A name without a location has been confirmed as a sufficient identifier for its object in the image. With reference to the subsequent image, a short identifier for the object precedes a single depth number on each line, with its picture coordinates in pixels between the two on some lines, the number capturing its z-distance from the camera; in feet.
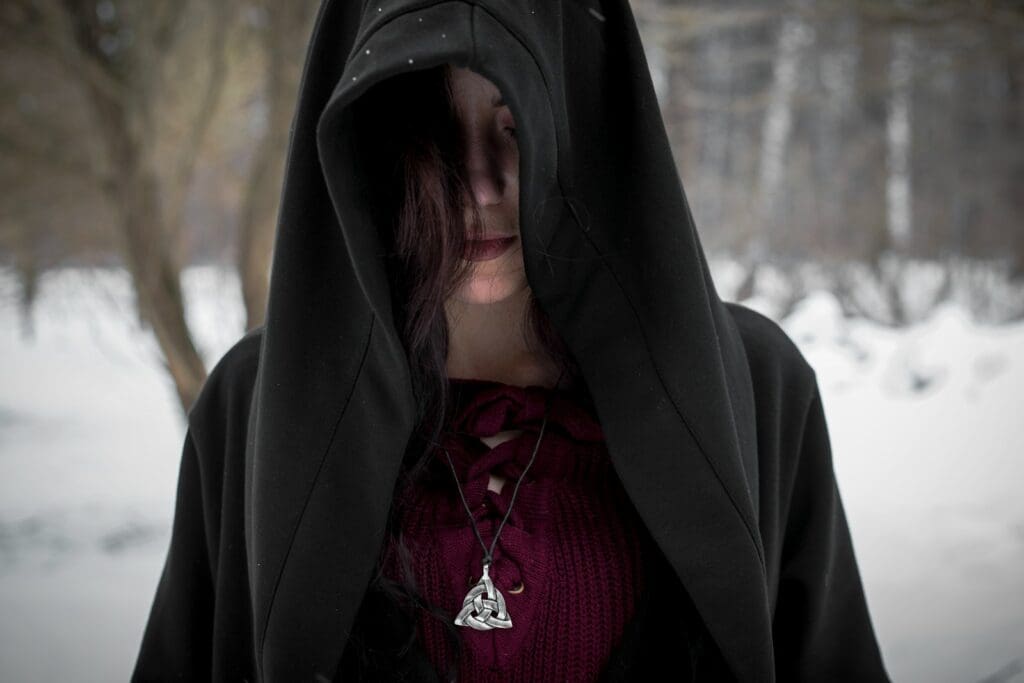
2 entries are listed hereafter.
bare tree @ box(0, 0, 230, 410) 8.65
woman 3.51
